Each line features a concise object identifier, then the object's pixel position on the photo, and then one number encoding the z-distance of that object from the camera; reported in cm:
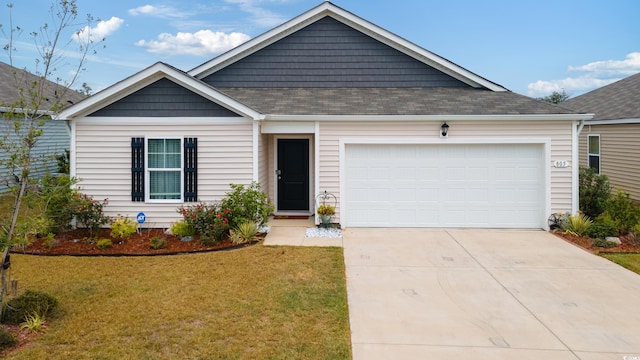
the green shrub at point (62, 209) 889
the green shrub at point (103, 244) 903
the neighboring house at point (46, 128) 1568
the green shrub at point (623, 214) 989
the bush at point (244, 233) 938
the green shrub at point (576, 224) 1002
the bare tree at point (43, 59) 515
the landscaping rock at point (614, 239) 948
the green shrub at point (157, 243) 905
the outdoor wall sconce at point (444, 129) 1069
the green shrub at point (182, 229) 977
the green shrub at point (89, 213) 965
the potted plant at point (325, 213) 1074
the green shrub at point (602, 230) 973
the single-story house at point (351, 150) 1036
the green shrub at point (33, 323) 506
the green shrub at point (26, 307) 520
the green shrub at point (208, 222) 935
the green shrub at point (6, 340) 462
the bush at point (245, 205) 973
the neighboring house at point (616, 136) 1397
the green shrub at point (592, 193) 1084
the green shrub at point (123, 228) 977
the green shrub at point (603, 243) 911
